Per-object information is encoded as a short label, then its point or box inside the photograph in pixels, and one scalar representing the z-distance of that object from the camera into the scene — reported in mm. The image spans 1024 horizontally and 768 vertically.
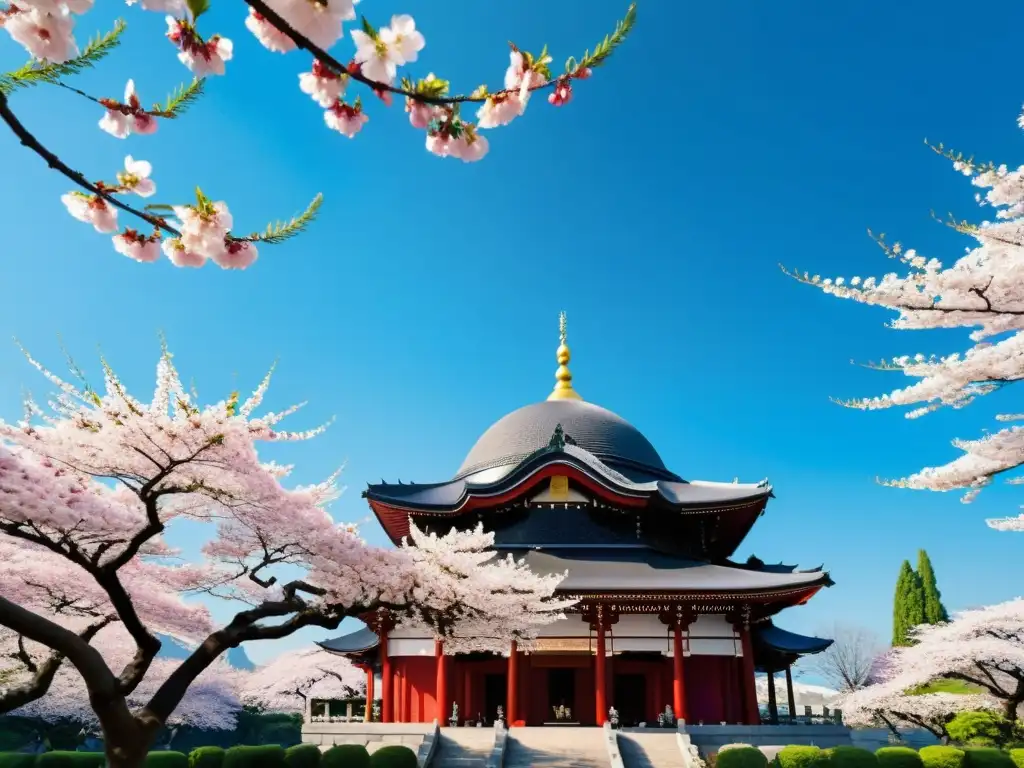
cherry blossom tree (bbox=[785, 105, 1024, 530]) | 8891
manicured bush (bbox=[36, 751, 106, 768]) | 22000
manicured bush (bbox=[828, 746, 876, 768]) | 18797
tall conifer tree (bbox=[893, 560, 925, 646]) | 44500
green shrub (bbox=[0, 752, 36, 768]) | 22203
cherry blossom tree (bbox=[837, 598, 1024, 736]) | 29625
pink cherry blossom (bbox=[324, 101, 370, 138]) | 4285
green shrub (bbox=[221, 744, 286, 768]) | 18266
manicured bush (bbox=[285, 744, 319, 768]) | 18672
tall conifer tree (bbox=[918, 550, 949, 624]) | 44750
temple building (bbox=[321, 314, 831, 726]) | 23016
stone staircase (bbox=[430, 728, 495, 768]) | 19359
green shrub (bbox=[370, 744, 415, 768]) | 17828
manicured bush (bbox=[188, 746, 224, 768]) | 19766
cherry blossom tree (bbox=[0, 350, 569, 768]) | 10711
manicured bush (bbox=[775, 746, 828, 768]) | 18781
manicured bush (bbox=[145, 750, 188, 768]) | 19531
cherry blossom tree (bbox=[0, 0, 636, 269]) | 3141
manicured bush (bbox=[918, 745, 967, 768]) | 19750
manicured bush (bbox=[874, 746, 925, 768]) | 19172
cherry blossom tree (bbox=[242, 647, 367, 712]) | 43969
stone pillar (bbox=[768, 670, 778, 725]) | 29141
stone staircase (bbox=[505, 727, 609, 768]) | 19188
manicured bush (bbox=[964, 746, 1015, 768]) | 19531
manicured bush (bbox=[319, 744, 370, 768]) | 17775
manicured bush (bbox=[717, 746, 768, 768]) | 18078
